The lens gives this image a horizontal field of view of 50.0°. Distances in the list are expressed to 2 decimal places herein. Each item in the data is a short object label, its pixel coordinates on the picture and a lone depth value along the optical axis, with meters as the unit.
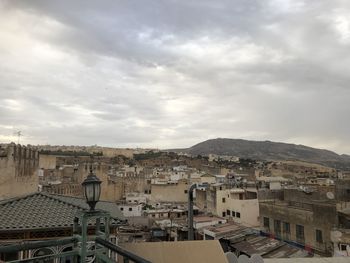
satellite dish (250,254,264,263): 11.39
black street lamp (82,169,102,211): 4.13
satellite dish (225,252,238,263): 11.26
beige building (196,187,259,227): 29.48
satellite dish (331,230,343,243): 18.67
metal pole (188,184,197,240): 14.96
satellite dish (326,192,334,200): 26.59
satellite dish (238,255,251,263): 11.40
